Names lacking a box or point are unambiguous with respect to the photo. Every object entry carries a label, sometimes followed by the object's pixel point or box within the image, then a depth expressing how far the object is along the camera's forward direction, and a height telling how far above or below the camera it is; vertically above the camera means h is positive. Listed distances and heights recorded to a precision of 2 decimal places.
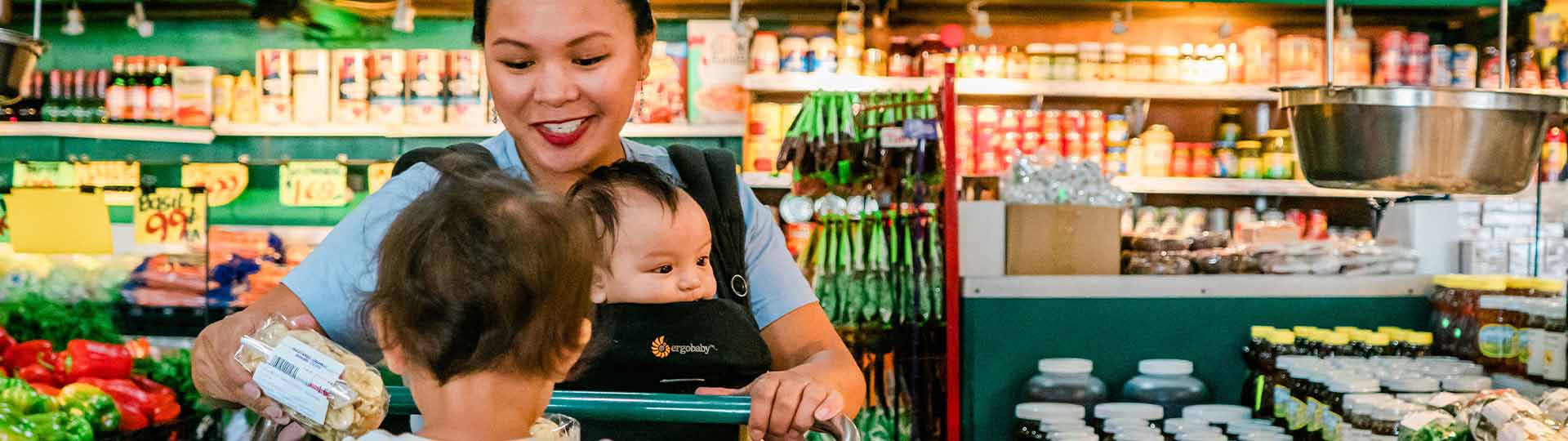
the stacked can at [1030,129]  4.71 +0.29
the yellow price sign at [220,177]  5.20 +0.09
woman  1.29 +0.04
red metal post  2.85 -0.12
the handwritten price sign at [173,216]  3.59 -0.05
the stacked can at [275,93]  5.06 +0.43
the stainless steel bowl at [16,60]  2.27 +0.25
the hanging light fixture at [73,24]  4.82 +0.68
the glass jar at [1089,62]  4.78 +0.55
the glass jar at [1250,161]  4.86 +0.18
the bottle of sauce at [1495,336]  2.64 -0.27
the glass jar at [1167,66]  4.82 +0.54
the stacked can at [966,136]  4.68 +0.26
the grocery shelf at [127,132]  5.07 +0.27
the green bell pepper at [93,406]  2.57 -0.42
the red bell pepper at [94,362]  2.92 -0.38
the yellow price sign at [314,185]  5.10 +0.07
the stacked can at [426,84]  4.98 +0.47
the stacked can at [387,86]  5.00 +0.46
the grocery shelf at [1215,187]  4.78 +0.08
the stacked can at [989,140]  4.68 +0.24
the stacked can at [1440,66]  4.82 +0.55
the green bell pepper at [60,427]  2.35 -0.43
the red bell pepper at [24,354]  2.96 -0.37
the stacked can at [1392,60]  4.79 +0.57
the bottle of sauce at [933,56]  4.61 +0.54
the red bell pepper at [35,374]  2.88 -0.40
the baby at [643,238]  1.47 -0.04
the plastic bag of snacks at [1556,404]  1.87 -0.30
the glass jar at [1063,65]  4.77 +0.54
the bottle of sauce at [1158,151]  4.82 +0.21
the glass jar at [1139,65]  4.80 +0.54
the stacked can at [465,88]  4.98 +0.45
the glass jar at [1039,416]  2.63 -0.44
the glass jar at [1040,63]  4.77 +0.54
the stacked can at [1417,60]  4.82 +0.57
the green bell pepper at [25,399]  2.48 -0.40
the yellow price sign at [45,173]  4.94 +0.10
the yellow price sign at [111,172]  5.12 +0.11
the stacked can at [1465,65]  4.80 +0.55
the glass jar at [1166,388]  2.87 -0.42
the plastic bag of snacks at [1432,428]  1.88 -0.33
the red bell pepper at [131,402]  2.72 -0.45
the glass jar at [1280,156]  4.82 +0.20
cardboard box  3.04 -0.09
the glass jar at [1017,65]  4.78 +0.54
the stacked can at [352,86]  5.02 +0.46
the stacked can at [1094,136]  4.74 +0.26
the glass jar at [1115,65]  4.77 +0.54
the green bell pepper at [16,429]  2.26 -0.42
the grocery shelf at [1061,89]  4.72 +0.44
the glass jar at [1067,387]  2.88 -0.42
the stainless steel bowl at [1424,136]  1.75 +0.10
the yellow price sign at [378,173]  5.03 +0.11
